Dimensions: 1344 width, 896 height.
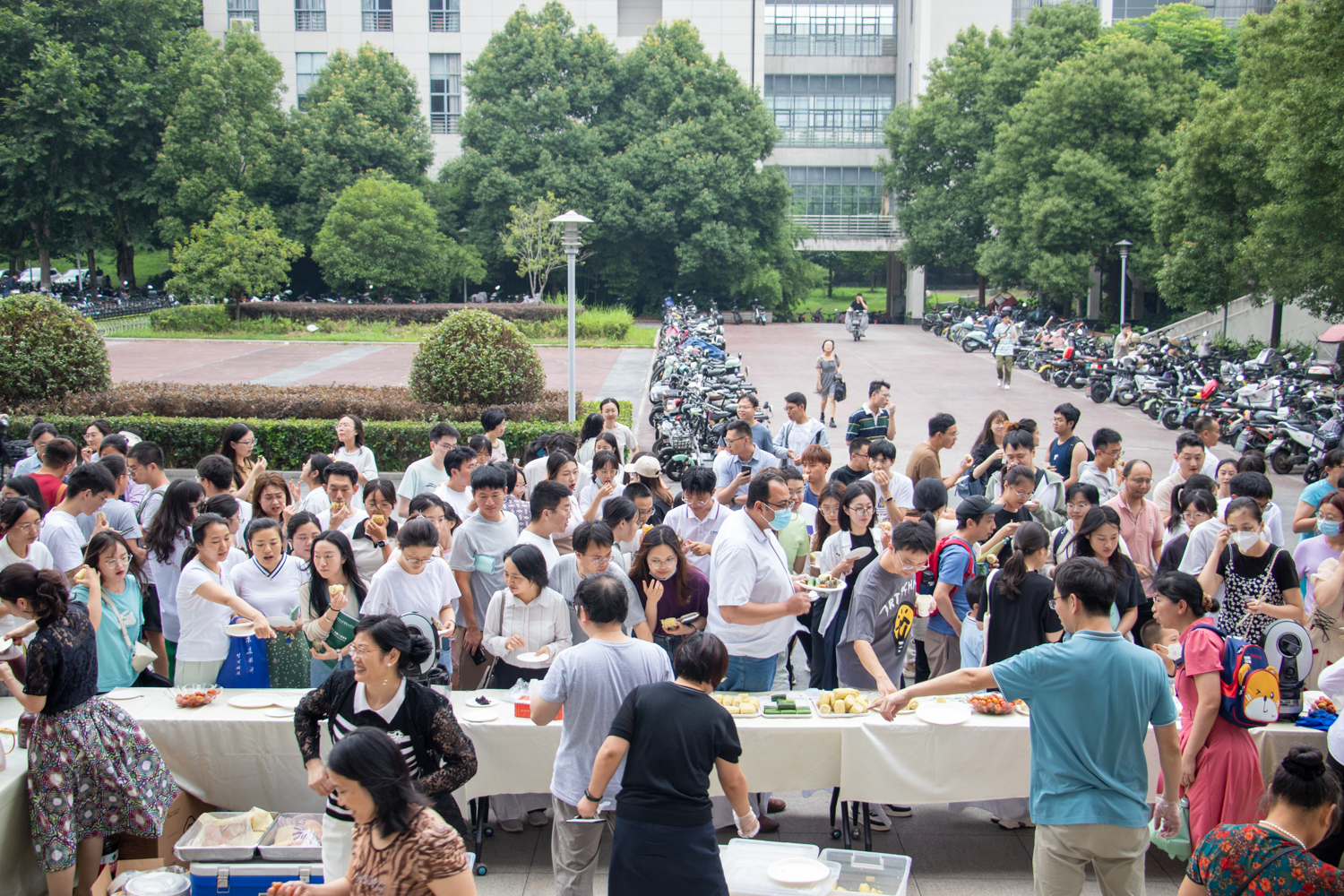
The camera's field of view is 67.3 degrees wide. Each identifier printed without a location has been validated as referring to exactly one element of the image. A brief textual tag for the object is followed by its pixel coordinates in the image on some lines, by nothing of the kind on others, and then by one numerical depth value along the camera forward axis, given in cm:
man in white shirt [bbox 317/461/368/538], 618
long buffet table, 452
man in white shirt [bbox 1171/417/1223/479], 745
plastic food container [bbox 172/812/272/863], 406
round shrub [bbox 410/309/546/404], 1285
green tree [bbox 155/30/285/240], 3297
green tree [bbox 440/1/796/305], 3425
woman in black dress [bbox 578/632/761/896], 329
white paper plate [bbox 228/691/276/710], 469
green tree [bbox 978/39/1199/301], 2670
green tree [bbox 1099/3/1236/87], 3156
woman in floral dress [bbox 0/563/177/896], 386
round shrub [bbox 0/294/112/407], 1267
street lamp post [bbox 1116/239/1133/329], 2518
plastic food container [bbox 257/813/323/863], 407
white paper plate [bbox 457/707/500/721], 454
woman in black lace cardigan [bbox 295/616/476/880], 345
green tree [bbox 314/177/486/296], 3206
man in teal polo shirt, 341
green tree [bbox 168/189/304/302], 2961
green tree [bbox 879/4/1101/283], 3172
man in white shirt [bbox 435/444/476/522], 672
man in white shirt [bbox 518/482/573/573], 536
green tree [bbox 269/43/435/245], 3450
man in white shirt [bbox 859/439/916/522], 691
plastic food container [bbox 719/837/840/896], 367
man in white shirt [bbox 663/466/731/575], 611
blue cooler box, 400
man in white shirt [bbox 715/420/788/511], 734
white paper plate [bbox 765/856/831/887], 366
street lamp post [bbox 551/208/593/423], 1184
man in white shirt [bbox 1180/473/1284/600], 566
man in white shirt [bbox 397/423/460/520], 737
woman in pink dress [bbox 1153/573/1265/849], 387
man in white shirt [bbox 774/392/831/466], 885
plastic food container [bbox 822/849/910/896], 384
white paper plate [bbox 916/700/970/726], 450
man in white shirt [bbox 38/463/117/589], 555
